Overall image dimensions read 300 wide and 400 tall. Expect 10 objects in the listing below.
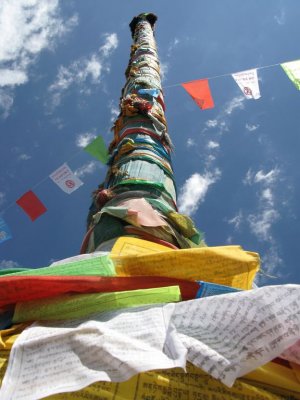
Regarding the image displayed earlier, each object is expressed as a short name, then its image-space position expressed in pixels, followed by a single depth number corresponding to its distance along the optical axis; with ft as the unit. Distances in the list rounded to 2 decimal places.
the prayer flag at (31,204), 19.74
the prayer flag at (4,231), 18.04
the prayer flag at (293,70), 19.48
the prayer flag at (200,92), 21.26
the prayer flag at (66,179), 20.12
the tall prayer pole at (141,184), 7.84
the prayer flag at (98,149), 20.94
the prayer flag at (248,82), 20.40
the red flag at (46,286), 4.74
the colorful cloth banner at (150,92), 17.34
